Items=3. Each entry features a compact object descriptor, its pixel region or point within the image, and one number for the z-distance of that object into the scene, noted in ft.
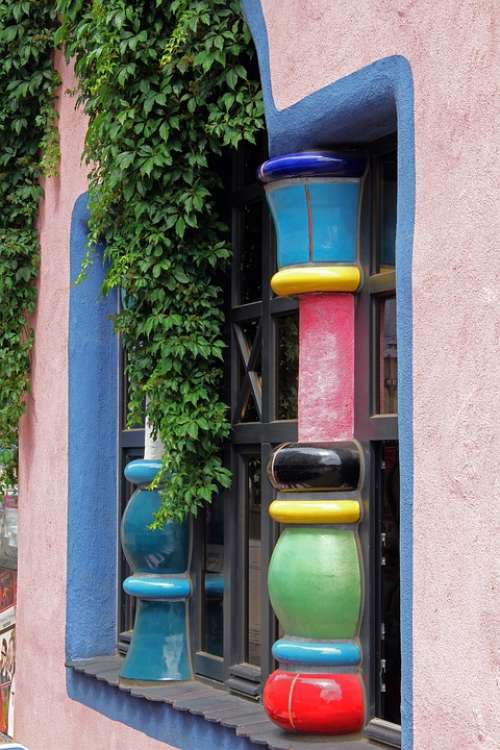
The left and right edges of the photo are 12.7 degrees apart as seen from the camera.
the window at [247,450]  37.41
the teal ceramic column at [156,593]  40.80
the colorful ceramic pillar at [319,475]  32.16
